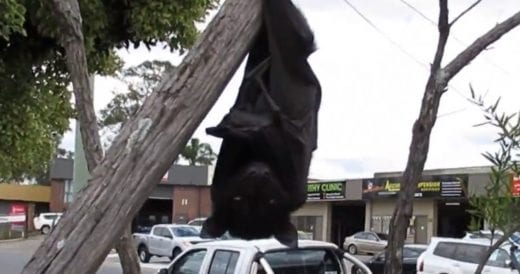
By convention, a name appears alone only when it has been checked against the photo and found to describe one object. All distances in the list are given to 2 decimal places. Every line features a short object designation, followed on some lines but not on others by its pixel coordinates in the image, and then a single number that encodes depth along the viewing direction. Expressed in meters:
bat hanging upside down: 2.12
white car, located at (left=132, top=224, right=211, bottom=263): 28.91
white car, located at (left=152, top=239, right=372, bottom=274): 10.06
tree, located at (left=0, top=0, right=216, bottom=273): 4.95
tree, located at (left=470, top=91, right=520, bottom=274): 4.60
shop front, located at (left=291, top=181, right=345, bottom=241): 42.53
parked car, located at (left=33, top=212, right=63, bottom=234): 49.81
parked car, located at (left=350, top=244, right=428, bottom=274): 19.25
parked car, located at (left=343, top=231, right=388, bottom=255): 36.19
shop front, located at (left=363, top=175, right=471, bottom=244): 35.85
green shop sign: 42.34
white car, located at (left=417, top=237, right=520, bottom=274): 17.52
